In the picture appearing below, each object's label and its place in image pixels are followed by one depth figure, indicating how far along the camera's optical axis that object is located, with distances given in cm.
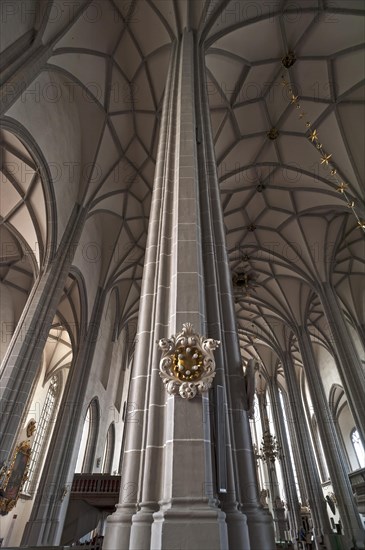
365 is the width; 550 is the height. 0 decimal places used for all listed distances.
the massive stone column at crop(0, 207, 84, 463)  754
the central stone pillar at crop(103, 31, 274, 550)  249
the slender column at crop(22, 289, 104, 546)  938
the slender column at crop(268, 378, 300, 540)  1769
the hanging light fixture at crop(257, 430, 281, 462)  1805
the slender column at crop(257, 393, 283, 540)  1901
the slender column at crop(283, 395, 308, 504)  1906
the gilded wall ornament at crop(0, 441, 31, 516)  1023
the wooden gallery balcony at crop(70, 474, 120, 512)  1196
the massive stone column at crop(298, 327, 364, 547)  1125
